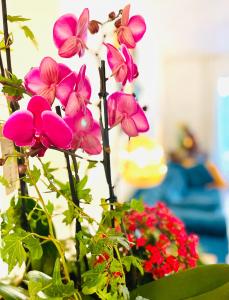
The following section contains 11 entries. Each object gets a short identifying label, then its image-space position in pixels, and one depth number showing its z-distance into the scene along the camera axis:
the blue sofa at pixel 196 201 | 3.18
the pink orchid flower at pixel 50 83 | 0.46
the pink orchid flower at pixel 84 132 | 0.47
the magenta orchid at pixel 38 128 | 0.41
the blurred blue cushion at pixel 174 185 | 3.85
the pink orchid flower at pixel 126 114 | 0.49
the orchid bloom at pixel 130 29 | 0.48
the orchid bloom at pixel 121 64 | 0.46
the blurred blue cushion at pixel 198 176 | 4.82
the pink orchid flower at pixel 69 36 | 0.46
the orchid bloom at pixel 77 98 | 0.45
